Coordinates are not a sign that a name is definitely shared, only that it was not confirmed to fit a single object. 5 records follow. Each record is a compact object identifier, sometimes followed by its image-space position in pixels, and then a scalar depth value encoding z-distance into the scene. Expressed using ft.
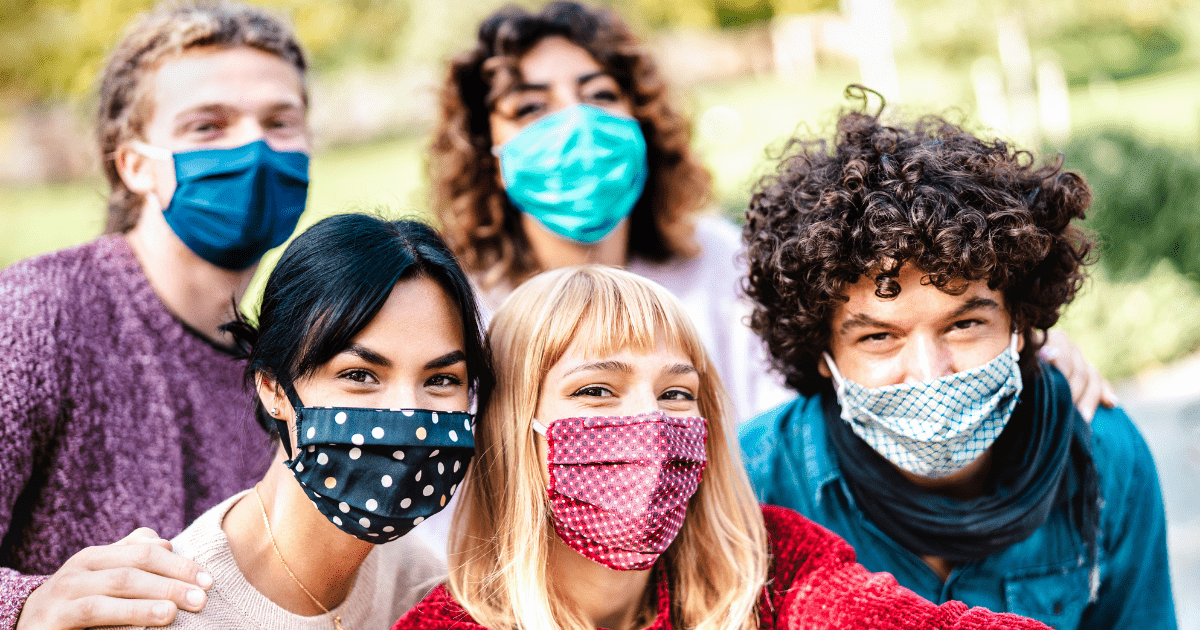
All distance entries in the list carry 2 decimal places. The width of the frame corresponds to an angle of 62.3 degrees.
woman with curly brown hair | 13.51
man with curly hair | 9.70
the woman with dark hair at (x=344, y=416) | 8.26
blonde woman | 8.73
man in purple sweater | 10.18
